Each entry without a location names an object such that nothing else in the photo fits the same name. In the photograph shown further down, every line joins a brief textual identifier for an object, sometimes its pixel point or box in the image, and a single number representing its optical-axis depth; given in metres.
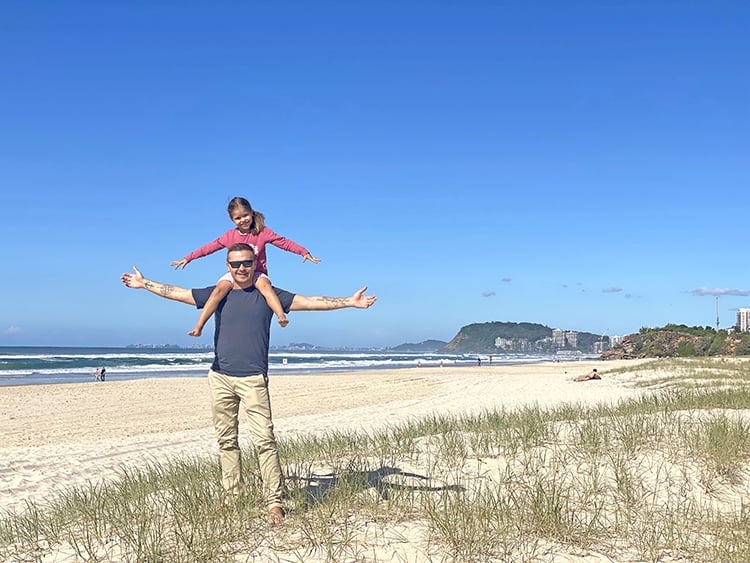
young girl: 5.06
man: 4.91
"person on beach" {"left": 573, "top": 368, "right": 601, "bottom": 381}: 30.08
